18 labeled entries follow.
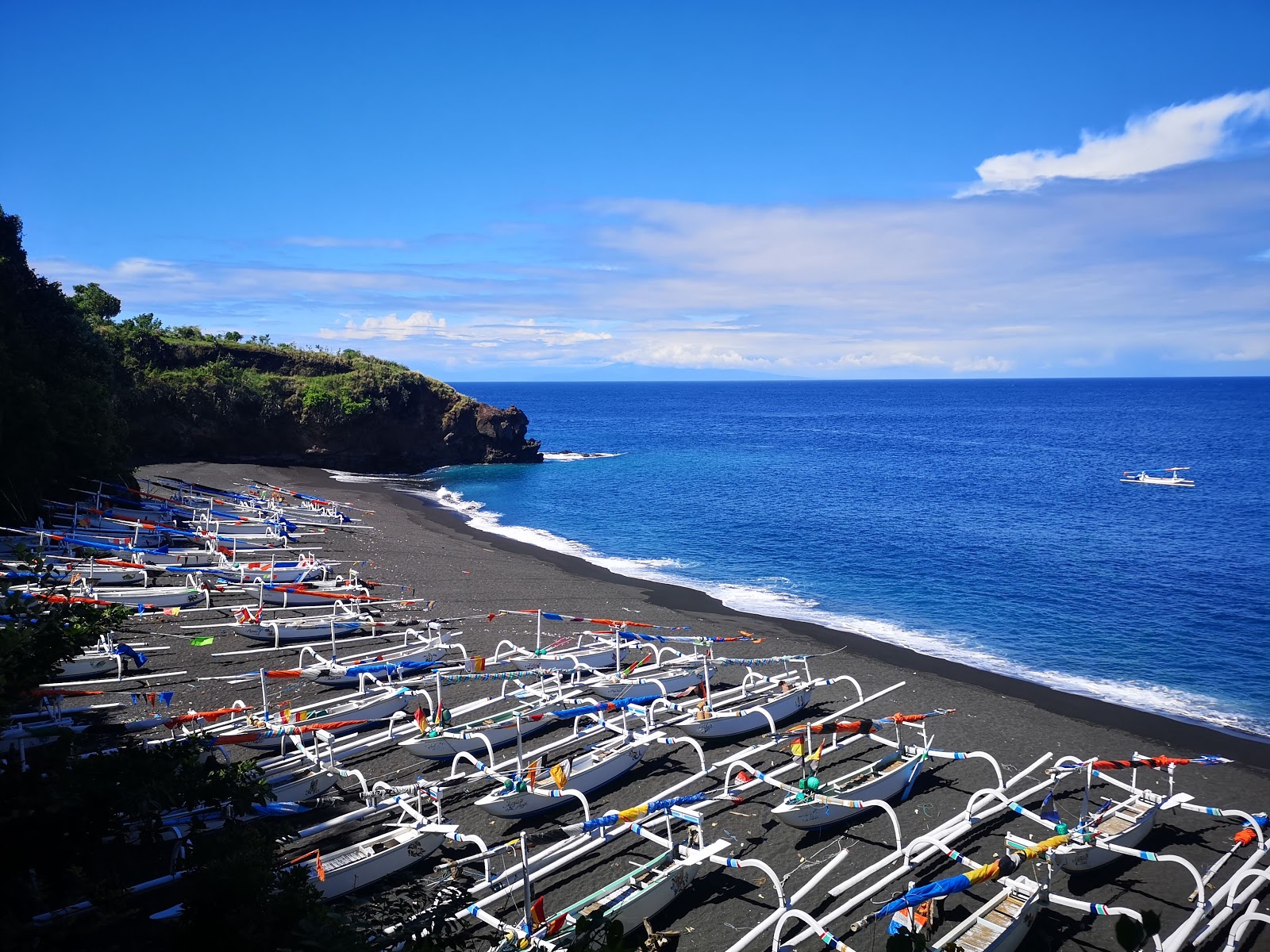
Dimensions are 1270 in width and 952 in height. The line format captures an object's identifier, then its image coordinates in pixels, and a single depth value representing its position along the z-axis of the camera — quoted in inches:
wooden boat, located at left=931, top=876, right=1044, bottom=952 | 438.9
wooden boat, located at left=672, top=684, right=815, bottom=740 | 687.1
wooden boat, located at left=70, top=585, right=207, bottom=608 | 950.4
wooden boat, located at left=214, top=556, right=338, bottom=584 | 1122.7
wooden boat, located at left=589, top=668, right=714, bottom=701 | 768.9
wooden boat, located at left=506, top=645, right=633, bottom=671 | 817.5
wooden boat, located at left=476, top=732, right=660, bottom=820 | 551.2
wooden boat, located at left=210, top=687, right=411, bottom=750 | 616.4
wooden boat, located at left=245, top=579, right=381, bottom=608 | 1042.1
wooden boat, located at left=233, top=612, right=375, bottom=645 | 908.0
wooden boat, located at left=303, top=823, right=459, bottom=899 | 464.8
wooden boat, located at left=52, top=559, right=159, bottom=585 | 982.4
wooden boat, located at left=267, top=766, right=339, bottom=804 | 552.1
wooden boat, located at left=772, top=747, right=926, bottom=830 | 550.0
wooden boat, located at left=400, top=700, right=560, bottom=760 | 640.4
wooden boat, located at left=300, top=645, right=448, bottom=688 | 766.5
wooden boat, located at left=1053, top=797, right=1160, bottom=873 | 514.9
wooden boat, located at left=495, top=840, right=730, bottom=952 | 448.8
